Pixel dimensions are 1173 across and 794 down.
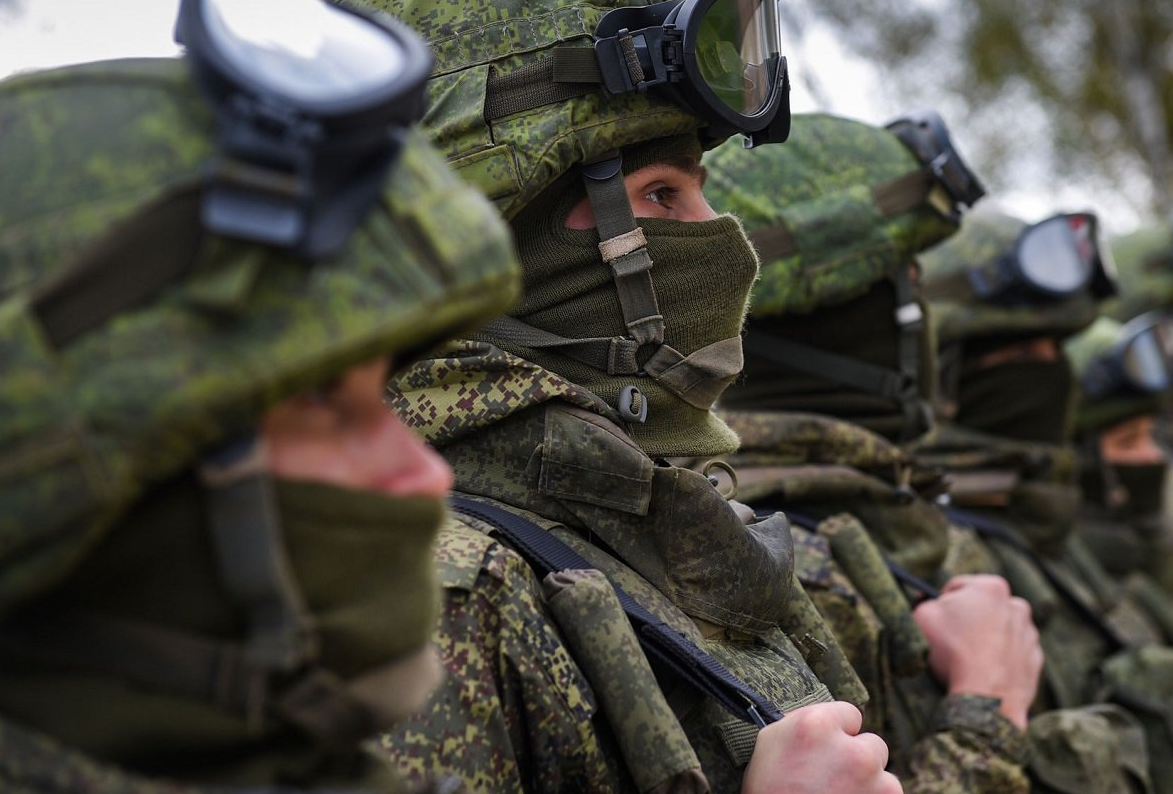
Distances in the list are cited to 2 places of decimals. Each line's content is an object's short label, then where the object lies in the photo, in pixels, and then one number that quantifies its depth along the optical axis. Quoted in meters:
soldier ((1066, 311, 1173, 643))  7.99
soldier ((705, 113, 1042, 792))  3.65
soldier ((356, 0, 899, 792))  2.30
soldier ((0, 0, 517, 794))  1.36
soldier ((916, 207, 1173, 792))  6.02
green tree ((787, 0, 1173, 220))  17.61
